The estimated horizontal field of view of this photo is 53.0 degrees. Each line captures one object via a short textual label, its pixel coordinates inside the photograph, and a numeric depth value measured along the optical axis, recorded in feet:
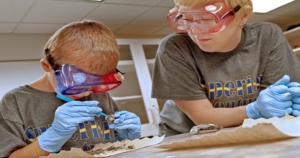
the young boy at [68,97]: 3.48
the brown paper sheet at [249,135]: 1.81
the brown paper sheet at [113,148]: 2.66
